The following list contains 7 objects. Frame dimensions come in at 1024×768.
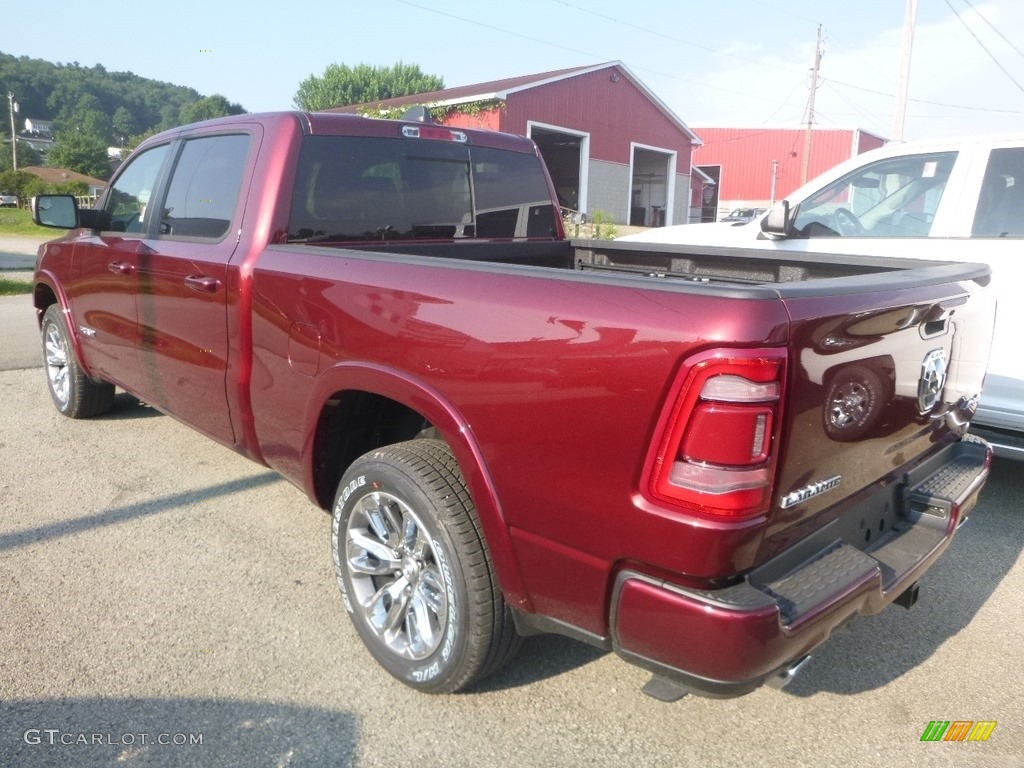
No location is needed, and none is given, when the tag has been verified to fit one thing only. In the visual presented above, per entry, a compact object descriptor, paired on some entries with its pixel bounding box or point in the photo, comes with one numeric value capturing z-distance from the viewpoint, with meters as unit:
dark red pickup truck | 1.84
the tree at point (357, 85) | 54.38
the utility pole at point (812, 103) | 33.12
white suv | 4.18
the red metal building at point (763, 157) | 41.66
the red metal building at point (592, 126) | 22.84
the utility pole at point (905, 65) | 16.66
